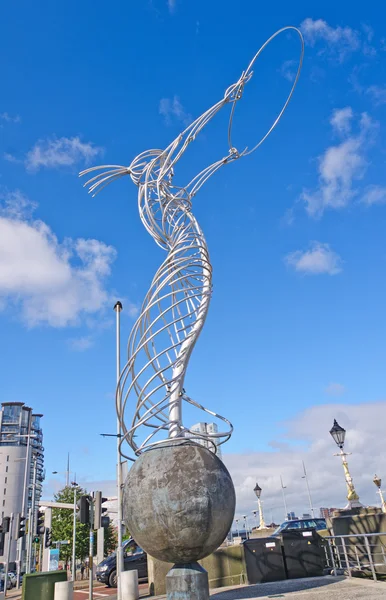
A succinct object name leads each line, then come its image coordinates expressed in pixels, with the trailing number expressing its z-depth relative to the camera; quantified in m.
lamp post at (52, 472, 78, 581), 55.34
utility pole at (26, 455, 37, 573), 28.94
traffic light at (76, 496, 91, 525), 15.40
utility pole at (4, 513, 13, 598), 29.79
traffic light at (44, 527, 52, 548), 30.07
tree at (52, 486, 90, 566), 49.58
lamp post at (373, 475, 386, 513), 32.45
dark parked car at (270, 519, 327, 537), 19.62
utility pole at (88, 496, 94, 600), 14.19
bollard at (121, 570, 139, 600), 13.72
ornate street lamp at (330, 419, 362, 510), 16.41
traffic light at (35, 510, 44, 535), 27.99
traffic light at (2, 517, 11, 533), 27.05
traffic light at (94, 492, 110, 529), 15.80
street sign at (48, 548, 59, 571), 27.33
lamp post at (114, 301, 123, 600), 17.54
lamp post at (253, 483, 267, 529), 31.34
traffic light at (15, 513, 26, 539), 28.49
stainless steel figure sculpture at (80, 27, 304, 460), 9.09
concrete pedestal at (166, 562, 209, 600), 7.35
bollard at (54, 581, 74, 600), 13.69
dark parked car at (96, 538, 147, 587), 19.50
